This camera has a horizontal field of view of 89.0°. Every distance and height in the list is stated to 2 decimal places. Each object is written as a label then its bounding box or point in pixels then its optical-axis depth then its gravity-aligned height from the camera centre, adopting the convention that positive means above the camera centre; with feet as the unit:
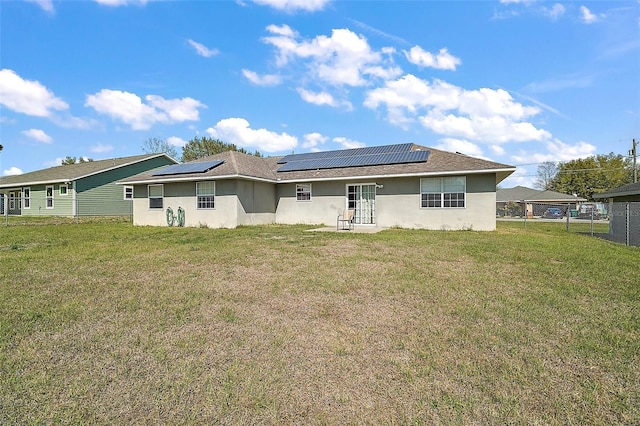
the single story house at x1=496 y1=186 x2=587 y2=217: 122.40 +1.24
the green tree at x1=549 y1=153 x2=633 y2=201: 139.44 +13.44
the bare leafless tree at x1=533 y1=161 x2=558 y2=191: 173.36 +16.77
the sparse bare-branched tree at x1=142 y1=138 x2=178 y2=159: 142.35 +28.21
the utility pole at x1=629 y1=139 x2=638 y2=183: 109.04 +17.60
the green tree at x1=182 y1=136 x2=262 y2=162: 137.69 +26.77
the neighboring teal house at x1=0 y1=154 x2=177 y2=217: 74.33 +5.68
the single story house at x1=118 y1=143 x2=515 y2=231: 44.42 +2.86
